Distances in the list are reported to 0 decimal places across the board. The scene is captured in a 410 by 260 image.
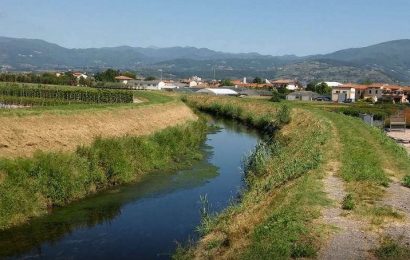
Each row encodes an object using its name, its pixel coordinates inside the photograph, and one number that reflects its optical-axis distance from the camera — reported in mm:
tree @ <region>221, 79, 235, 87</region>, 194875
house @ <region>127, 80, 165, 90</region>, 160500
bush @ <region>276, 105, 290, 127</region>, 56656
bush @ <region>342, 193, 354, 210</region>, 17188
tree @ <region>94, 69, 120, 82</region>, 164125
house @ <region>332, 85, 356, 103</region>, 130375
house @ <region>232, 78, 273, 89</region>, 194250
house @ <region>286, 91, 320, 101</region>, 132650
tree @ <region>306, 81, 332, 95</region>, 155000
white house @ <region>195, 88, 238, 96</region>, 138012
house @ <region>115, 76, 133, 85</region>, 168875
